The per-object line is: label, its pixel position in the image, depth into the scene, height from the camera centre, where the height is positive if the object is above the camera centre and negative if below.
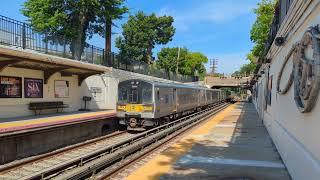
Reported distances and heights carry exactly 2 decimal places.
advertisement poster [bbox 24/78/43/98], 10.40 +0.31
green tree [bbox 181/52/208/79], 49.18 +6.85
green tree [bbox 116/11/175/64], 34.28 +9.08
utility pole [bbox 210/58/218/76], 76.74 +8.96
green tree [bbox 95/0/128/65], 21.16 +7.27
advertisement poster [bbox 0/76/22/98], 9.46 +0.33
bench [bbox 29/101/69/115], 10.62 -0.53
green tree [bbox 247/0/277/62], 24.35 +7.56
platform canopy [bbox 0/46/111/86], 8.45 +1.33
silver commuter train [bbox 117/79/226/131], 11.70 -0.45
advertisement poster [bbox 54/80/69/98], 11.95 +0.30
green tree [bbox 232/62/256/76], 85.47 +9.32
